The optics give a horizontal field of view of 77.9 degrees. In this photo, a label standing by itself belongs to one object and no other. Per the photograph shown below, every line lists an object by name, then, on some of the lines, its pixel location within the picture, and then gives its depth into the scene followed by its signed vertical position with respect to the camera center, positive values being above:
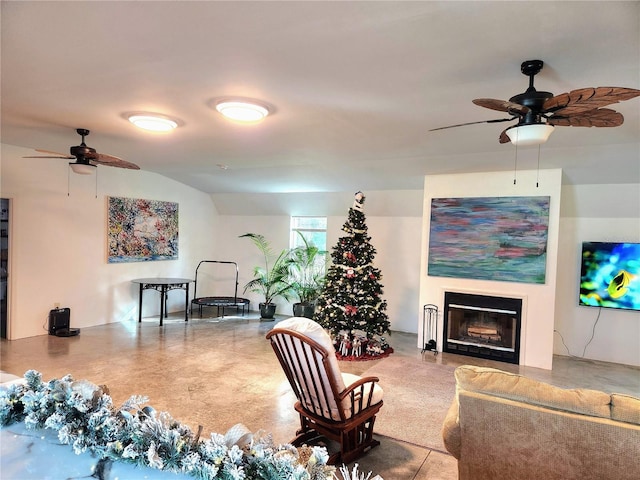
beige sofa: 1.68 -0.87
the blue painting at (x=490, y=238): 5.07 -0.01
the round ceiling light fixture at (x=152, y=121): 3.63 +0.97
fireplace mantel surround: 4.98 -0.61
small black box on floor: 5.75 -1.51
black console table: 6.63 -1.00
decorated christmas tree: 5.38 -0.91
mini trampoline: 7.38 -1.40
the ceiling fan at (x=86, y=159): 4.11 +0.67
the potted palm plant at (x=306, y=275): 7.29 -0.86
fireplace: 5.23 -1.23
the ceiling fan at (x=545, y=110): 2.06 +0.73
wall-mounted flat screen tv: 5.01 -0.43
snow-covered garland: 0.84 -0.50
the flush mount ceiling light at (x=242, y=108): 3.13 +0.97
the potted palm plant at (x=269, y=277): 7.60 -0.96
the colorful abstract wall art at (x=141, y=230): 6.69 -0.10
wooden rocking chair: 2.57 -1.12
